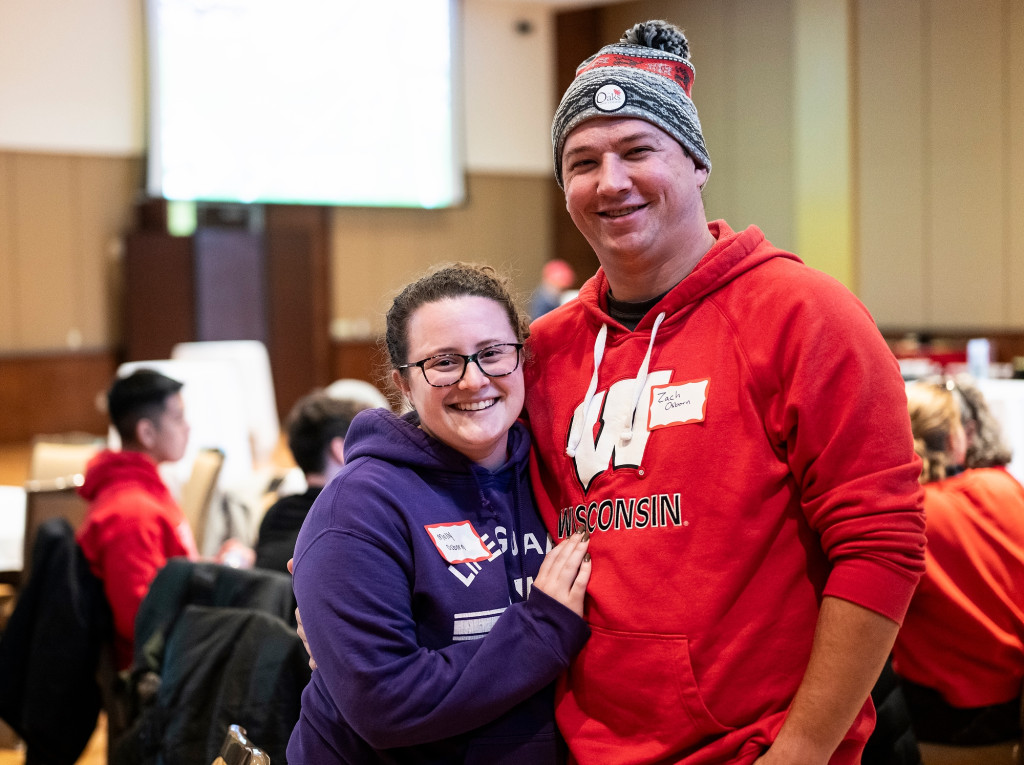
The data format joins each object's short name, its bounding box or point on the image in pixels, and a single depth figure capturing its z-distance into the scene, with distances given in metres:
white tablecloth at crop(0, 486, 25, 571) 3.71
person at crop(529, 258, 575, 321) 9.88
